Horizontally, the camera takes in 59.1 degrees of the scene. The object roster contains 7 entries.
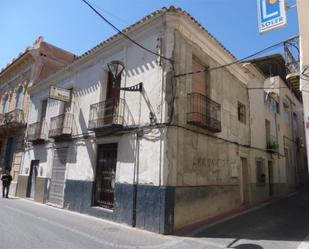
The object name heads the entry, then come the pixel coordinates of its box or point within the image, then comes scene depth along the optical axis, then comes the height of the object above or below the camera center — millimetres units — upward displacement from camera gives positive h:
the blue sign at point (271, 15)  5832 +3635
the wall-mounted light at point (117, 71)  8273 +3267
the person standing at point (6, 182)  13419 -339
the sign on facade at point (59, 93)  10789 +3298
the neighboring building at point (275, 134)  13219 +2941
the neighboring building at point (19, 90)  15234 +5123
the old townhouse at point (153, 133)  7527 +1547
